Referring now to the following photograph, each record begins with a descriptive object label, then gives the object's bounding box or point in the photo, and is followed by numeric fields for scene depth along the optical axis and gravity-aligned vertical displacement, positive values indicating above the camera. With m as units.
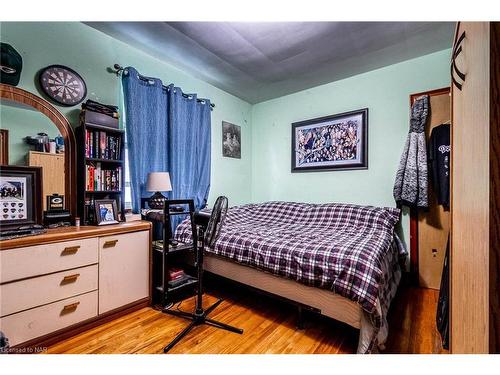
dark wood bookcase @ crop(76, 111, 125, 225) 1.81 +0.17
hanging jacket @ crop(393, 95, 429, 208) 2.24 +0.21
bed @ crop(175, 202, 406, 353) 1.31 -0.54
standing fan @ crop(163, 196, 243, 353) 1.57 -0.40
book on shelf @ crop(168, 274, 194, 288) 1.96 -0.86
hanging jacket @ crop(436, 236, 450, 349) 1.06 -0.65
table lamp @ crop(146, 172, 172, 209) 2.13 +0.01
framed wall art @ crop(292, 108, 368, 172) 2.73 +0.56
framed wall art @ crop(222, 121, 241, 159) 3.27 +0.69
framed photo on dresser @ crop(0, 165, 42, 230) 1.41 -0.06
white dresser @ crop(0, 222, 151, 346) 1.25 -0.61
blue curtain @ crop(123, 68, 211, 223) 2.17 +0.55
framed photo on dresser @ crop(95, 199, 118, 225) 1.77 -0.20
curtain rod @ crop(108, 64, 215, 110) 2.10 +1.13
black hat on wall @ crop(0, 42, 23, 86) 1.51 +0.85
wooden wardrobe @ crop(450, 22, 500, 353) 0.53 -0.03
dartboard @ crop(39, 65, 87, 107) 1.72 +0.83
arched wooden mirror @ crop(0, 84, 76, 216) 1.54 +0.38
